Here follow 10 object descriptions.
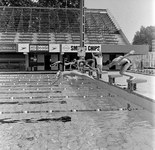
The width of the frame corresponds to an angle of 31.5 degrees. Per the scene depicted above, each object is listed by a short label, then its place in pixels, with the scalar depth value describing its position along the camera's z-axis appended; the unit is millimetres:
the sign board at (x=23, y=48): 26944
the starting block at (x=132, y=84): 8891
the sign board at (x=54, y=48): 27516
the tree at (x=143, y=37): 68062
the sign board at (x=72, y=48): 27500
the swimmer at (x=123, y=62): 9992
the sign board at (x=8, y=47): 26906
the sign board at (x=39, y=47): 27156
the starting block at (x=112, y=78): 11822
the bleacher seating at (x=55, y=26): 32031
